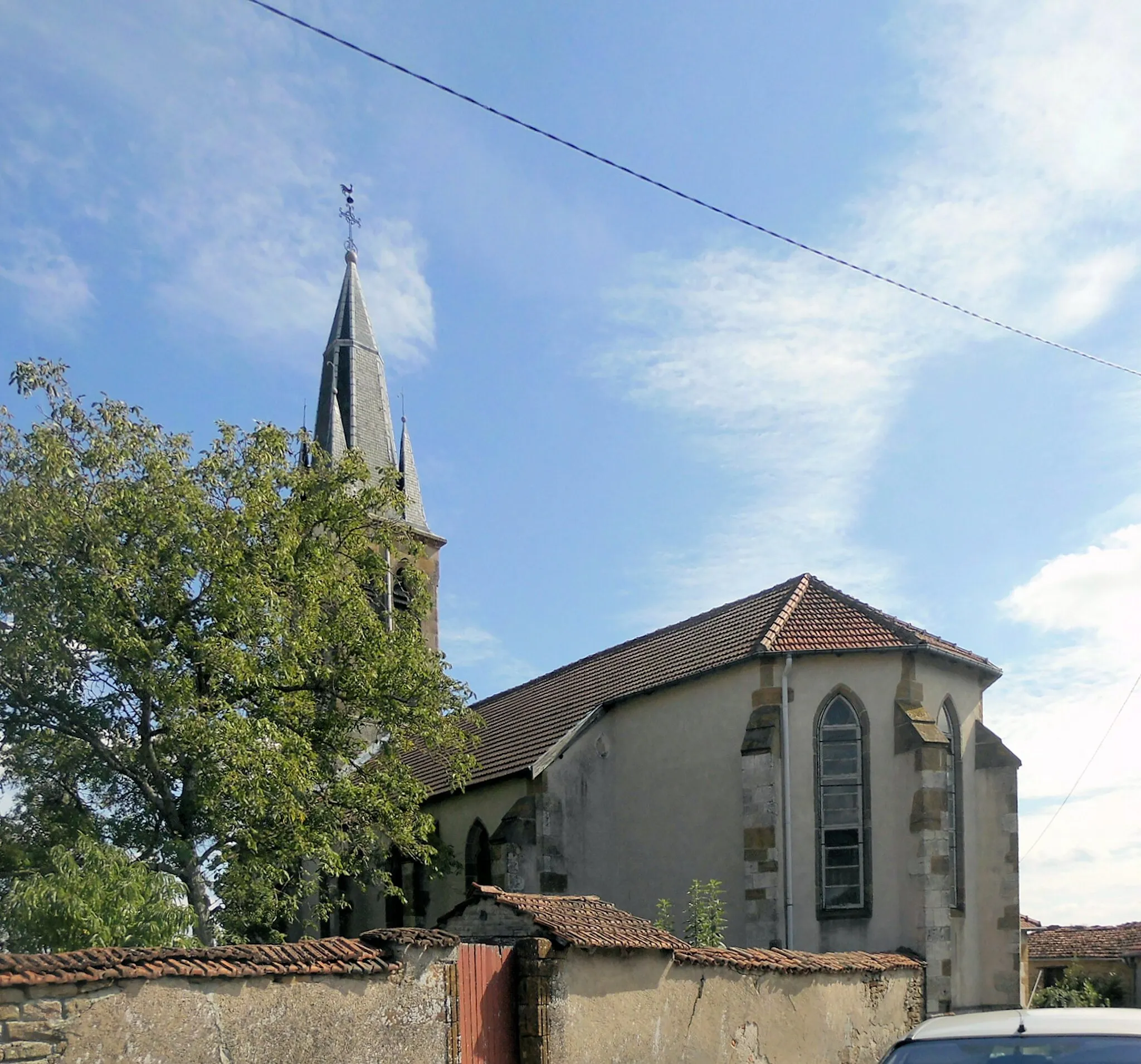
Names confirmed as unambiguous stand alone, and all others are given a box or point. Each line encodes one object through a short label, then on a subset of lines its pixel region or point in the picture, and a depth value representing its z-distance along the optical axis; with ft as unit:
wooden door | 29.45
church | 60.08
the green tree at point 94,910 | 39.34
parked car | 18.10
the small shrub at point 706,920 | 49.01
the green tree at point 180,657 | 49.85
